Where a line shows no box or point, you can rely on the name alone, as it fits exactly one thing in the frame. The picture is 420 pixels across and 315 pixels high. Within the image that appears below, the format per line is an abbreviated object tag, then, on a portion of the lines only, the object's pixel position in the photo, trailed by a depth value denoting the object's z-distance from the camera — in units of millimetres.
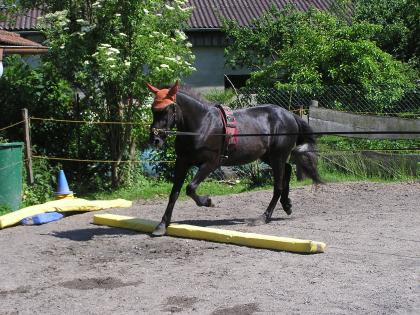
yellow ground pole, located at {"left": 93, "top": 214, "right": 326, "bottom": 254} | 8461
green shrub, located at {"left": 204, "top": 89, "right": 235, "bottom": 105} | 16822
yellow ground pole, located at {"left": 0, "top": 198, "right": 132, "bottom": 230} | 11086
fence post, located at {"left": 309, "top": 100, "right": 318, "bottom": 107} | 15231
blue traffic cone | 12617
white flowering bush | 13266
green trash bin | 12172
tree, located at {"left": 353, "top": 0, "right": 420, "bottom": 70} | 21562
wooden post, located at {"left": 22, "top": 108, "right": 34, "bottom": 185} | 13156
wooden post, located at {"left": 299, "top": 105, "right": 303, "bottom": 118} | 15051
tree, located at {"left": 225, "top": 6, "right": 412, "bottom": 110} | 16500
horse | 9727
